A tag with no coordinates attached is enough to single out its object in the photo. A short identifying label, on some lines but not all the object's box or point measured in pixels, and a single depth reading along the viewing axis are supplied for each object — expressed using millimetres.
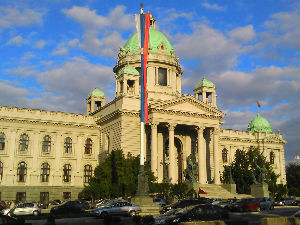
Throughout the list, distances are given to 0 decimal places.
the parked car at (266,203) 39719
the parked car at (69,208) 38381
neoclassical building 57469
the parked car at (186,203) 32412
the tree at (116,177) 48094
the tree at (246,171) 62594
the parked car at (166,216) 25345
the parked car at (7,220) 19250
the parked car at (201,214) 25062
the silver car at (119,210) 31797
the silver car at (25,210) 35094
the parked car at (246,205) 35719
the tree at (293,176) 95375
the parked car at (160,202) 42219
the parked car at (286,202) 51656
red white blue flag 37506
